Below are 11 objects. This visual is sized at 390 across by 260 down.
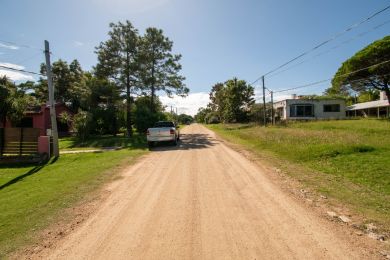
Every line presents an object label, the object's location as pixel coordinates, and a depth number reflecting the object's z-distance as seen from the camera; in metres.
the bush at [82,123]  27.00
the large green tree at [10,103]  26.14
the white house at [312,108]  47.31
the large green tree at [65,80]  43.59
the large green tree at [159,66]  32.27
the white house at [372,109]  48.78
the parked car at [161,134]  19.81
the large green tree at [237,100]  51.12
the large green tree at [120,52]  29.11
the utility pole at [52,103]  17.48
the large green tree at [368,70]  36.47
